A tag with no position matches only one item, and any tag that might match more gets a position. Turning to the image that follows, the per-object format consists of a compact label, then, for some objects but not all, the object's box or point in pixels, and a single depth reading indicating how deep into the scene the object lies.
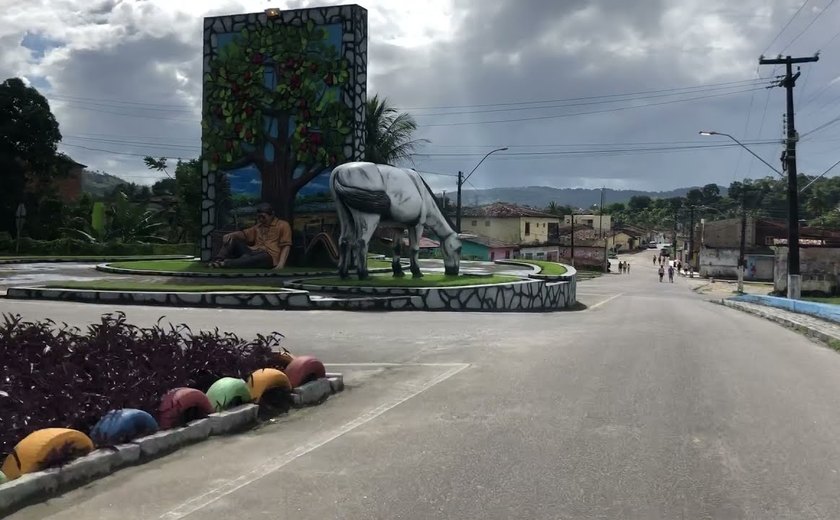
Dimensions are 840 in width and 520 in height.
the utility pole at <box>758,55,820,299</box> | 30.05
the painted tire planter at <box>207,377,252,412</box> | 6.89
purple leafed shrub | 5.68
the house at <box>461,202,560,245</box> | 84.06
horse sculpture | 20.38
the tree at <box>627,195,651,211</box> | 183.00
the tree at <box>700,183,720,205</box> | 146.62
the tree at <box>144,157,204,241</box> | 51.44
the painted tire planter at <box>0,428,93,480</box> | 4.94
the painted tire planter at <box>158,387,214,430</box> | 6.21
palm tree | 43.78
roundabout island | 18.75
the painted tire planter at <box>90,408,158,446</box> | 5.59
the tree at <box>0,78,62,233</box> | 45.69
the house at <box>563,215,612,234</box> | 117.96
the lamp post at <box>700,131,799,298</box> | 30.11
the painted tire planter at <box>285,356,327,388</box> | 7.95
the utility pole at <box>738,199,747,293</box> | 50.19
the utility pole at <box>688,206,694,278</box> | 87.18
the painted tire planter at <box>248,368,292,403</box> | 7.33
